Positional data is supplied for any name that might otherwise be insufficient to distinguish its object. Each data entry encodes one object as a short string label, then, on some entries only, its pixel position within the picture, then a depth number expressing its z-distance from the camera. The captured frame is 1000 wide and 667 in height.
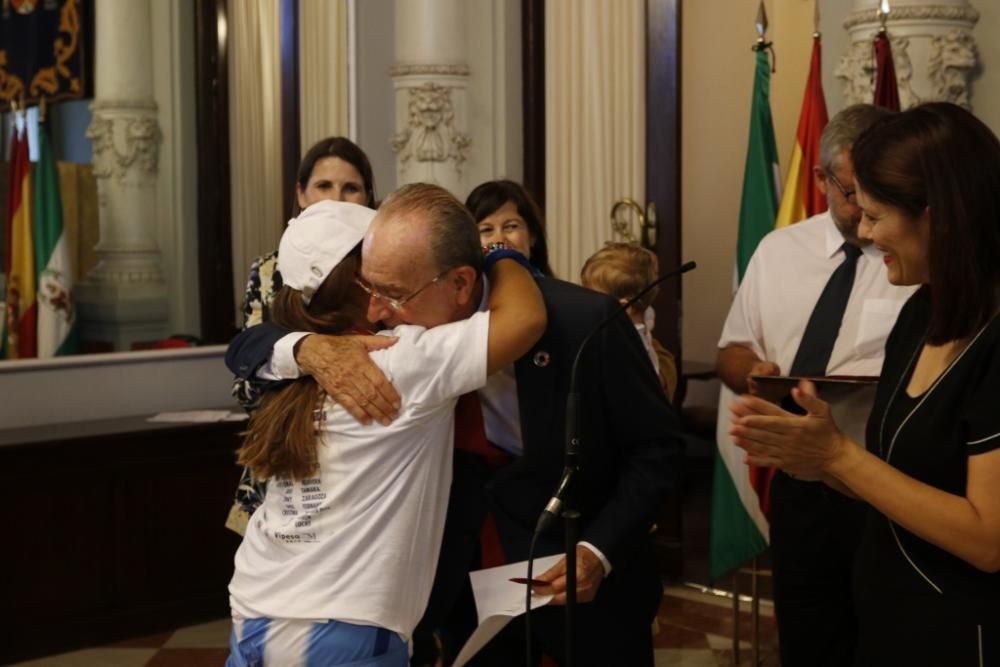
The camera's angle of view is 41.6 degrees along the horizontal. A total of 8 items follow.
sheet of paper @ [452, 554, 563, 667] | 2.03
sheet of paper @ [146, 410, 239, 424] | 5.21
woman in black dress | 1.90
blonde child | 4.61
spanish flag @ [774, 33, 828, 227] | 4.75
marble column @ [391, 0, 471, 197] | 6.12
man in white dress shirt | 3.03
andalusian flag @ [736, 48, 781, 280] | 5.06
